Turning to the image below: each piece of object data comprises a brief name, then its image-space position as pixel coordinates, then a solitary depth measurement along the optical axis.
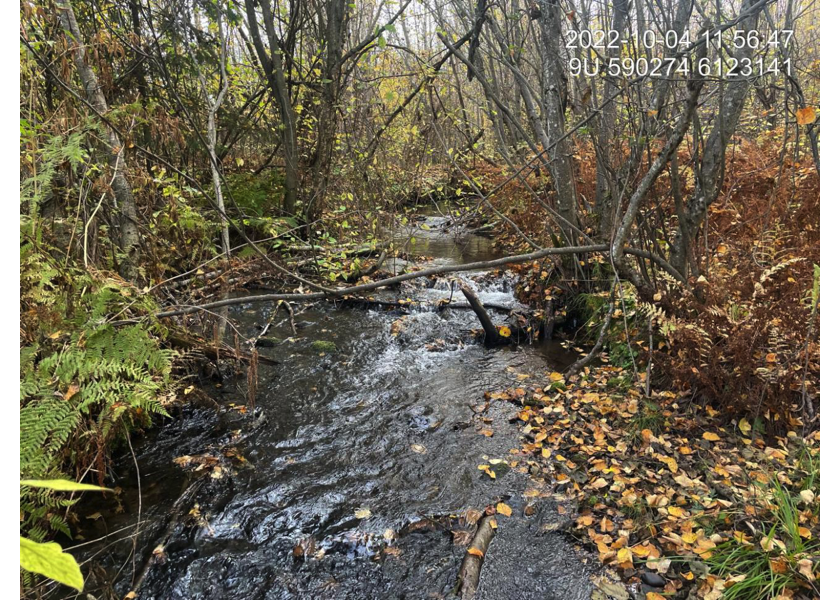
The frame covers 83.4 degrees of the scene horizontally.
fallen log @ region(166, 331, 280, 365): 4.93
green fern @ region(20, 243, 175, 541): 2.91
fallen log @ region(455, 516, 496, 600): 3.04
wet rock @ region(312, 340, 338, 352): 6.60
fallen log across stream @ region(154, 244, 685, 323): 3.81
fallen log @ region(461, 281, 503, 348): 6.70
